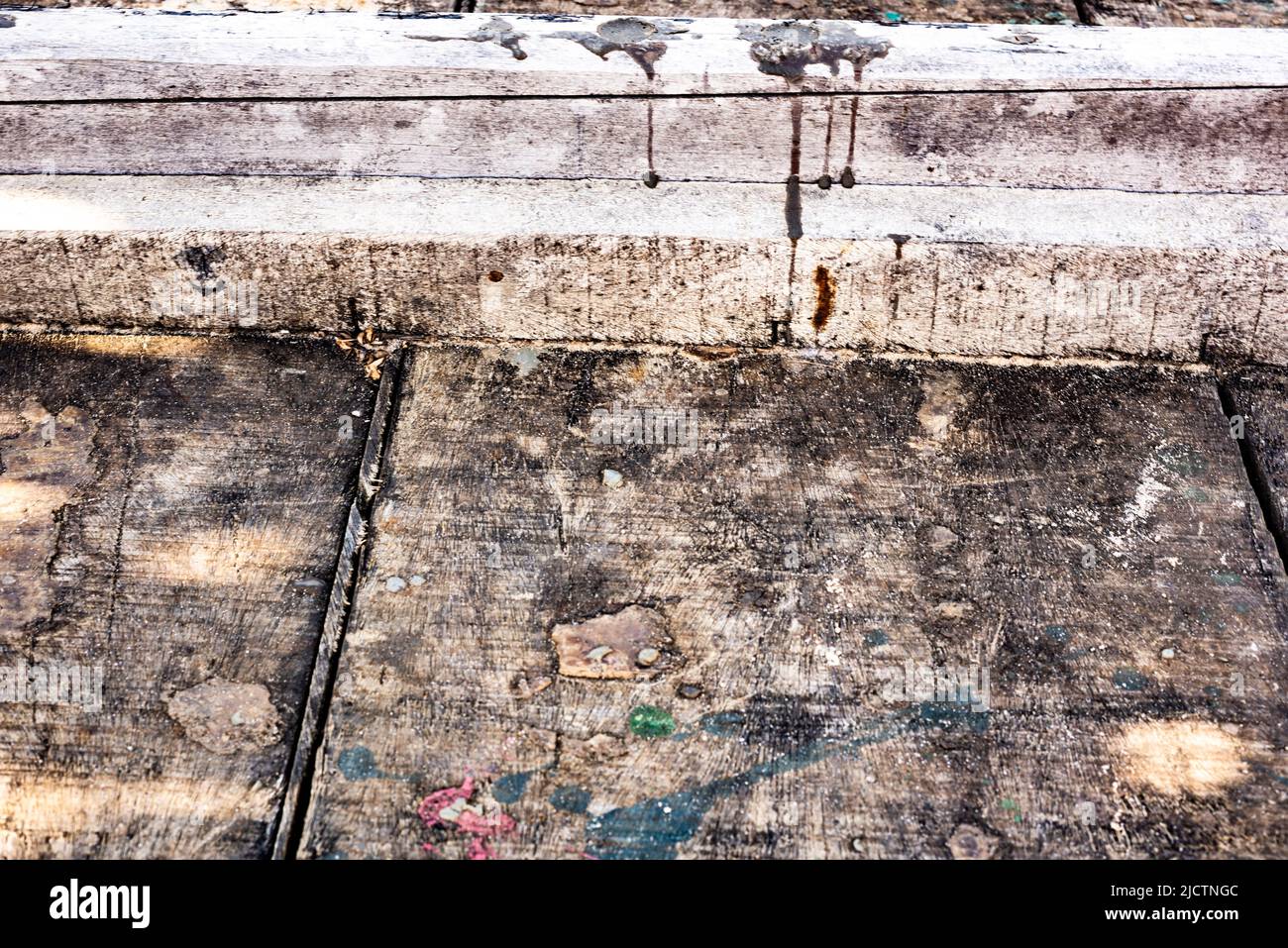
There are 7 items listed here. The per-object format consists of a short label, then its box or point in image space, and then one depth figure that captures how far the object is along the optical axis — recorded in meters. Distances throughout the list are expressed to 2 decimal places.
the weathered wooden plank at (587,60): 2.66
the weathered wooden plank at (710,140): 2.68
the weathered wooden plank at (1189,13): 3.21
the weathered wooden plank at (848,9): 3.23
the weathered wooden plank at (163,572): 1.98
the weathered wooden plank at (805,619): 1.97
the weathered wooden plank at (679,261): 2.61
